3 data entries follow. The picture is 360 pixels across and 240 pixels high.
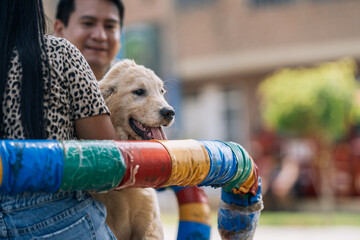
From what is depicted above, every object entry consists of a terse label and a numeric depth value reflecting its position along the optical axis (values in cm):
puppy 531
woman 366
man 668
